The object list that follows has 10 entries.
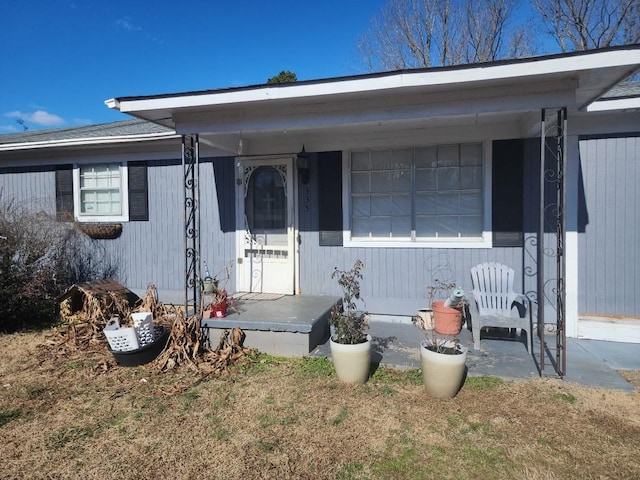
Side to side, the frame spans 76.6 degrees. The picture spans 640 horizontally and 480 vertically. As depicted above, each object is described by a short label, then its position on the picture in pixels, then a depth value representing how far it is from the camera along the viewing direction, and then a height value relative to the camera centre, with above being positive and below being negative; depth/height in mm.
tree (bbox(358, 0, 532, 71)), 14102 +6975
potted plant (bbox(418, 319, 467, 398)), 3092 -1063
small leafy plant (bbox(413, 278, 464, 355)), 3250 -929
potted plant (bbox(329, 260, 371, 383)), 3404 -985
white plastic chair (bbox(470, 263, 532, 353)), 4113 -798
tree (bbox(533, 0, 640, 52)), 12156 +6566
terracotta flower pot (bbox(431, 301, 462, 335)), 4559 -1018
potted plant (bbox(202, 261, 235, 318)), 4402 -744
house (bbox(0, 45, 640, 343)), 3697 +640
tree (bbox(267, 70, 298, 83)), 14867 +5736
